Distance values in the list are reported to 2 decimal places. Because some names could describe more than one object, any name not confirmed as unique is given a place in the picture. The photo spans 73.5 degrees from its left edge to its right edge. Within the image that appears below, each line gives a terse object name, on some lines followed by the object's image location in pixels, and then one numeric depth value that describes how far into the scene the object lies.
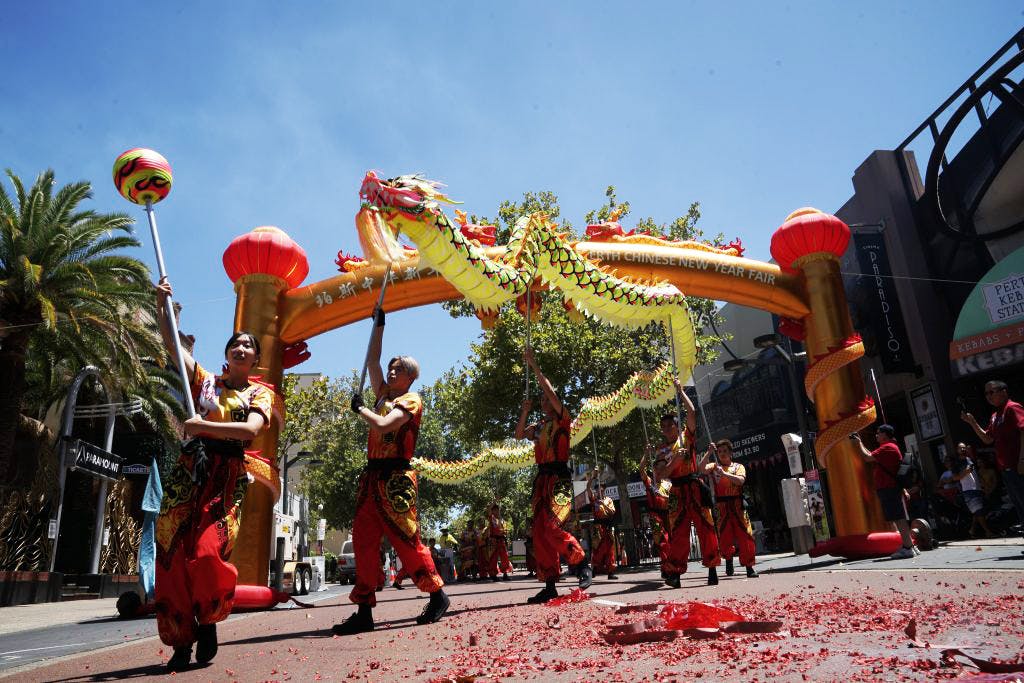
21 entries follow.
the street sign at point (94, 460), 17.20
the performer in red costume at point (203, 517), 3.56
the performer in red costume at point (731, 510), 8.92
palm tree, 14.09
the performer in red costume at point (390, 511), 4.96
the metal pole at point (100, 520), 18.22
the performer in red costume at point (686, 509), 7.77
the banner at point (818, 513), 13.83
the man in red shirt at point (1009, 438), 6.96
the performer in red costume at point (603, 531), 14.92
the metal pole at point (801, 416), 16.19
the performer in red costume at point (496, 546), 21.14
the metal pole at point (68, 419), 17.25
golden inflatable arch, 6.84
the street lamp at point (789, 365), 15.71
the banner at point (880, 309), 19.20
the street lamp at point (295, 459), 22.62
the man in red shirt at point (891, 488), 9.23
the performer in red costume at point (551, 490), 6.61
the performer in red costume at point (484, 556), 21.53
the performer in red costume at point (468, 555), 22.44
